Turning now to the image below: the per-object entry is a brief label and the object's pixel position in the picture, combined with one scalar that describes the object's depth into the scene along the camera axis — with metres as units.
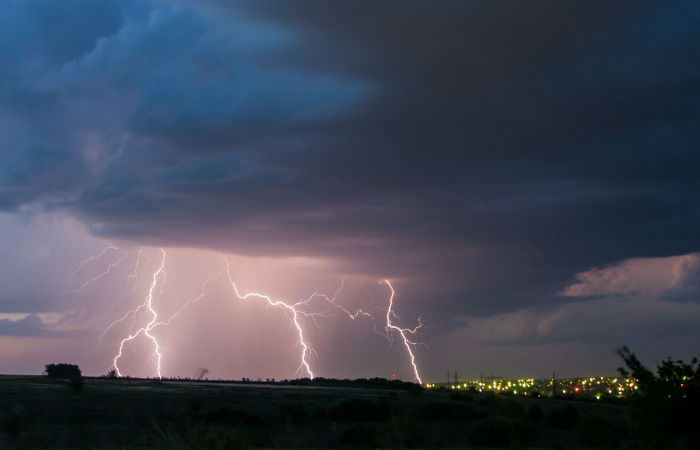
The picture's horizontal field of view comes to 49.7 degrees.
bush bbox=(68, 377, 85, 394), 52.81
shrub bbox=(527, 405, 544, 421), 47.58
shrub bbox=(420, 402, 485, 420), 47.03
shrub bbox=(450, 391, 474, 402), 58.73
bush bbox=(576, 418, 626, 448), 29.44
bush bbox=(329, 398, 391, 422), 45.41
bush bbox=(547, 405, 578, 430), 45.84
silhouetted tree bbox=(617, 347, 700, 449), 24.42
